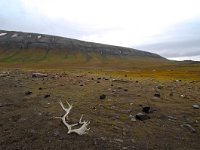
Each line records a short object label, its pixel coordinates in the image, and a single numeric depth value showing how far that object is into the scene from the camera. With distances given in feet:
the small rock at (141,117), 23.19
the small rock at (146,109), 24.93
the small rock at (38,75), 41.52
